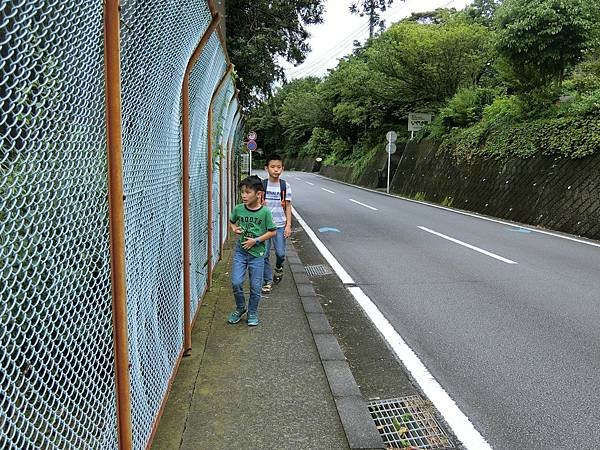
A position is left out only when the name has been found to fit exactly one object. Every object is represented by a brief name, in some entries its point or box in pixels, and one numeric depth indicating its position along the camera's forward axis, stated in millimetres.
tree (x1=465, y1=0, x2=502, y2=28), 33412
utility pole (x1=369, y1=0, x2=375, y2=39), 11909
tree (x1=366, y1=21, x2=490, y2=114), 20938
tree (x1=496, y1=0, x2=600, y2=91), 13062
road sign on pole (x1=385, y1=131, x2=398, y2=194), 25250
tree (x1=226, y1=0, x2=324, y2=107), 12798
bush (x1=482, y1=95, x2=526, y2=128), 15633
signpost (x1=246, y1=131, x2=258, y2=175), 24734
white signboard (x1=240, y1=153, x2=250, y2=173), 17031
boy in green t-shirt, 4418
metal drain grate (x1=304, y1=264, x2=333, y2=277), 7160
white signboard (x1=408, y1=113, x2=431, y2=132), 24516
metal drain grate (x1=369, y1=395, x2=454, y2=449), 2854
